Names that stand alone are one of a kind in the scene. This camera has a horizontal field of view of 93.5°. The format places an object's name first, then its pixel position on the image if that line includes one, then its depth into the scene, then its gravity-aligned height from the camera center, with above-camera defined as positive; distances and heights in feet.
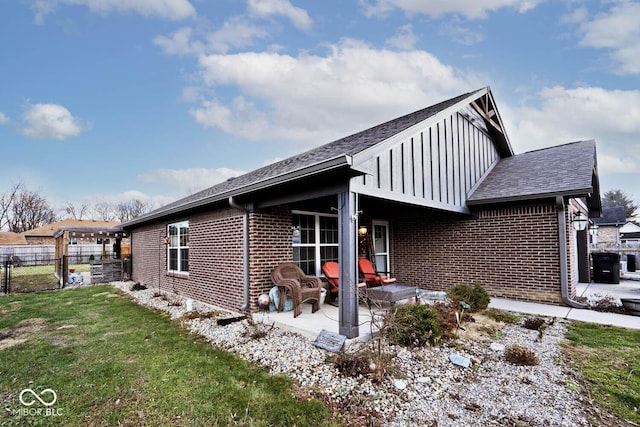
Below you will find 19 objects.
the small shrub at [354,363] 10.95 -5.17
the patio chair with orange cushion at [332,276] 20.66 -3.50
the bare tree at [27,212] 120.98 +8.50
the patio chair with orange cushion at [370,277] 23.39 -4.03
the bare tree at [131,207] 149.98 +11.28
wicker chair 17.93 -3.69
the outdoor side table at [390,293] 18.74 -4.42
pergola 38.42 -0.63
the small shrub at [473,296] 19.29 -4.72
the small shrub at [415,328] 13.60 -4.70
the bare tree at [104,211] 147.11 +9.52
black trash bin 30.78 -4.93
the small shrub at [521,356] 11.72 -5.35
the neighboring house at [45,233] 107.45 -0.48
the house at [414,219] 15.65 +0.49
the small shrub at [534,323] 16.13 -5.54
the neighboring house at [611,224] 71.84 -0.90
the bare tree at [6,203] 117.80 +11.56
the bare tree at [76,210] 141.79 +9.91
